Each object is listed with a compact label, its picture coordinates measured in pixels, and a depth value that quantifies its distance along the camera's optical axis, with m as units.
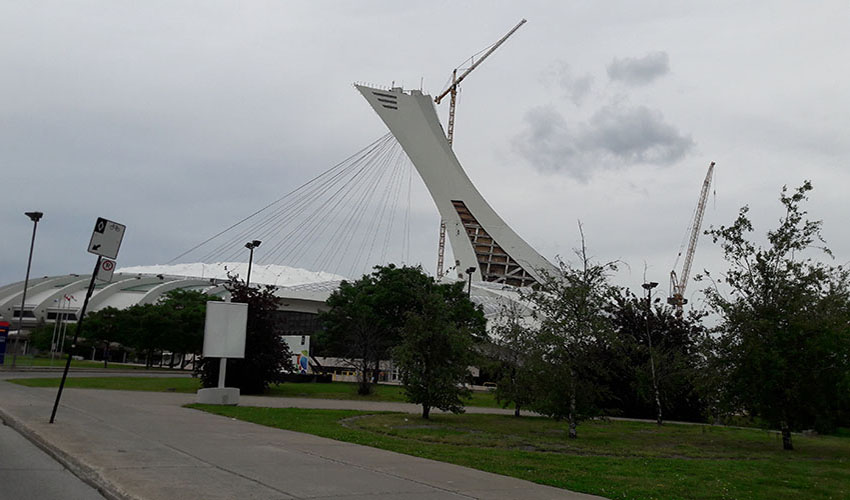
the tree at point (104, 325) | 58.53
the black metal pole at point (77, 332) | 13.79
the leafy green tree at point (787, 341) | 17.36
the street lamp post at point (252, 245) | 44.02
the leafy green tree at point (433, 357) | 22.09
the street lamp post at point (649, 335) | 26.03
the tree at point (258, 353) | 29.89
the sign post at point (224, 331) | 23.61
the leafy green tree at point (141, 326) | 53.94
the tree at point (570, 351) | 18.62
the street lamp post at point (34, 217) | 45.81
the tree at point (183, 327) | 53.64
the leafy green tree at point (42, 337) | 70.31
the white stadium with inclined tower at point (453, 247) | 79.75
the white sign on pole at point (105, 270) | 14.84
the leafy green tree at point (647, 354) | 29.73
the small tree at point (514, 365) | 19.92
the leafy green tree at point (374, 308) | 42.12
